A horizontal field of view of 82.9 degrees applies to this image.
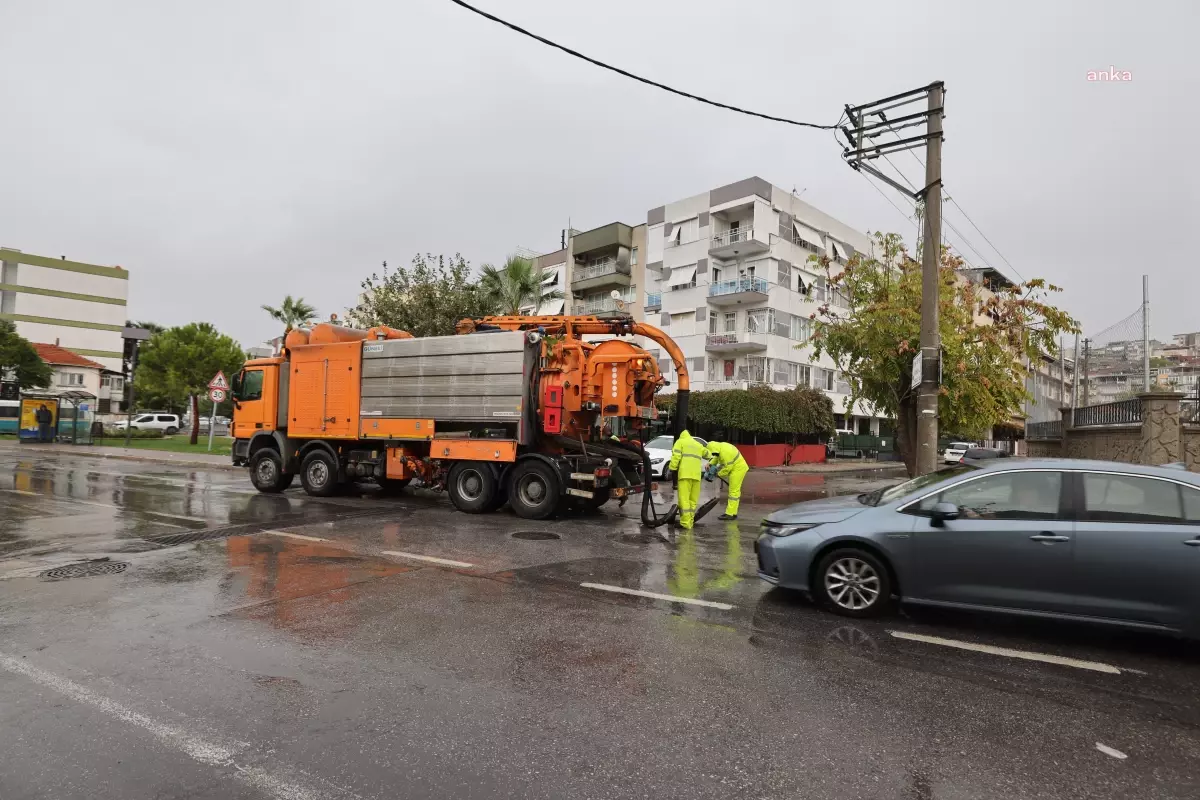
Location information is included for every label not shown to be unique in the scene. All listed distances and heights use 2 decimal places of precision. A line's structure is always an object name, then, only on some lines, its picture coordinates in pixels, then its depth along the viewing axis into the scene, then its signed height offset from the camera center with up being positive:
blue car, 4.72 -0.79
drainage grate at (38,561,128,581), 6.67 -1.59
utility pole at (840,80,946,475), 10.69 +2.83
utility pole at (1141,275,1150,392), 17.31 +2.59
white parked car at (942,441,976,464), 39.21 -0.61
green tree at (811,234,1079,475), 15.09 +2.32
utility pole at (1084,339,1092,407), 22.89 +2.90
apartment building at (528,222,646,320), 47.84 +11.50
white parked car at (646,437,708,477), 20.25 -0.67
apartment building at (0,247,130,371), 71.25 +12.10
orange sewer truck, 11.19 +0.30
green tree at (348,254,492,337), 24.52 +4.55
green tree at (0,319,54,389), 45.56 +3.46
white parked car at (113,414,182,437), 45.75 -0.47
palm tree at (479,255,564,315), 26.98 +5.72
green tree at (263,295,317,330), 36.91 +5.88
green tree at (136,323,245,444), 47.59 +4.14
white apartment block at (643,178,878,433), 40.31 +9.30
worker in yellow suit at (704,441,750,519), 10.78 -0.53
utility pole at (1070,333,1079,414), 25.00 +2.19
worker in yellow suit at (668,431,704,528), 10.06 -0.58
